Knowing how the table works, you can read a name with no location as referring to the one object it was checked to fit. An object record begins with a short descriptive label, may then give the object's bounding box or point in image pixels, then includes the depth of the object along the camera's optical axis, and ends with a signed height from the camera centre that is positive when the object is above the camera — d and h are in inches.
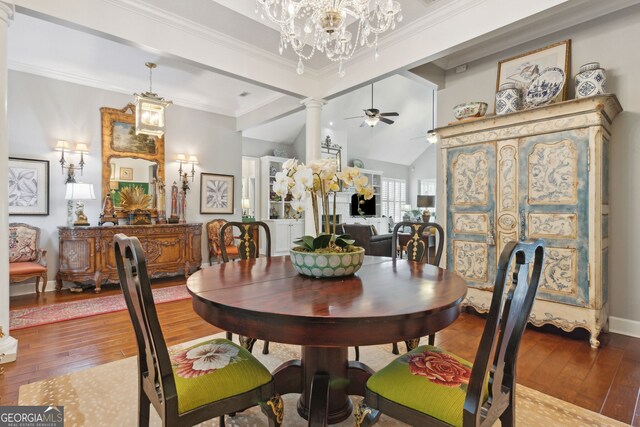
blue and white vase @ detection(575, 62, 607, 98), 104.5 +44.3
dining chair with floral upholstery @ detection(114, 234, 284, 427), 39.1 -23.2
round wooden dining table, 39.6 -12.7
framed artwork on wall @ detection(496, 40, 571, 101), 121.3 +59.5
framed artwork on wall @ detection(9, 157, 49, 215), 156.3 +11.6
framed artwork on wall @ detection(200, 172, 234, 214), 224.5 +12.8
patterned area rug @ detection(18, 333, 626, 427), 63.9 -41.8
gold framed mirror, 184.2 +33.2
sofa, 214.4 -18.9
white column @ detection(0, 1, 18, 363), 88.7 +1.0
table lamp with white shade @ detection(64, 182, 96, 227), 163.5 +6.9
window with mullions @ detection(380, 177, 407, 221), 425.7 +22.1
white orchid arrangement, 61.6 +5.4
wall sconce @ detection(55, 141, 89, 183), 168.1 +29.1
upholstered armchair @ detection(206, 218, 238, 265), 211.8 -18.3
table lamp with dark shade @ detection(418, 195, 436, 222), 339.0 +12.7
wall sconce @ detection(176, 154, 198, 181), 211.3 +33.6
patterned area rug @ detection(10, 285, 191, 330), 121.3 -41.8
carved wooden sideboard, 160.9 -21.9
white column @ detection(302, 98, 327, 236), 163.2 +41.0
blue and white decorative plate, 114.5 +45.8
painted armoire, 101.2 +4.7
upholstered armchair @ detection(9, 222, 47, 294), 145.5 -20.2
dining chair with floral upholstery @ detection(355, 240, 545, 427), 35.2 -22.8
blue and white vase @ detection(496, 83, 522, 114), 120.9 +43.4
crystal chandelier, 79.3 +59.1
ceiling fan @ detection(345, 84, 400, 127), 220.4 +67.8
